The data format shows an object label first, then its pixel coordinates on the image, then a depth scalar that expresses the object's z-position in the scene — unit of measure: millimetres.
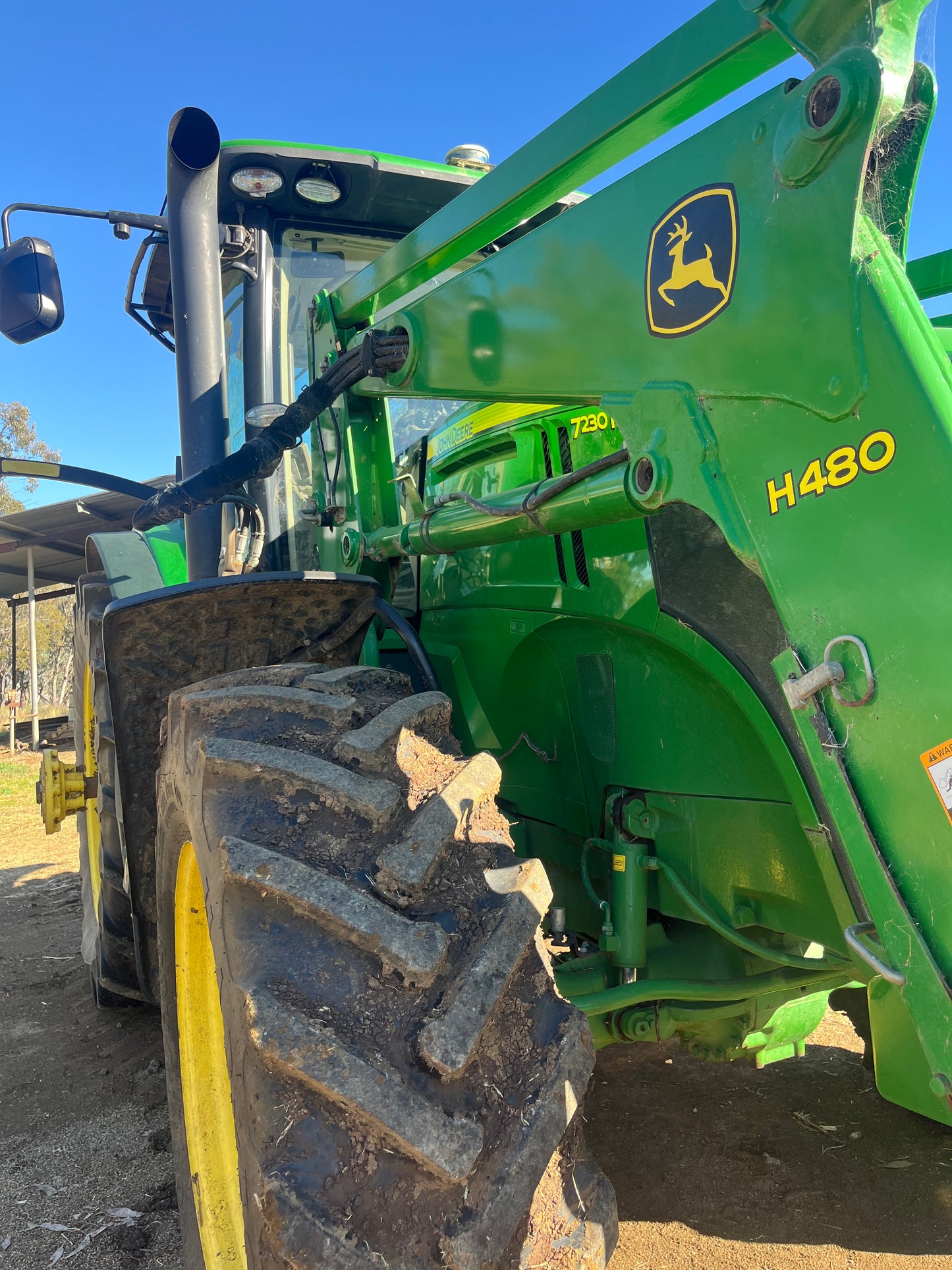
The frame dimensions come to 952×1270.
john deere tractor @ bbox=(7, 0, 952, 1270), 1163
